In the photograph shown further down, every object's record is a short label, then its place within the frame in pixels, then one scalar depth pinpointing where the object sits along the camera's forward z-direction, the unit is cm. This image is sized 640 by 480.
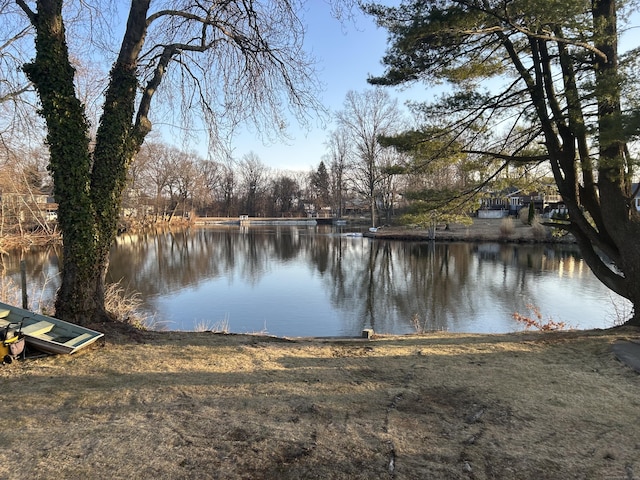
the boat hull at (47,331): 440
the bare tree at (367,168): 4094
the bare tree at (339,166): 4893
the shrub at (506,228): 3344
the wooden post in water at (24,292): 680
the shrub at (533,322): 878
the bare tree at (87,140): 512
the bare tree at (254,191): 8319
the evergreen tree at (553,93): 564
